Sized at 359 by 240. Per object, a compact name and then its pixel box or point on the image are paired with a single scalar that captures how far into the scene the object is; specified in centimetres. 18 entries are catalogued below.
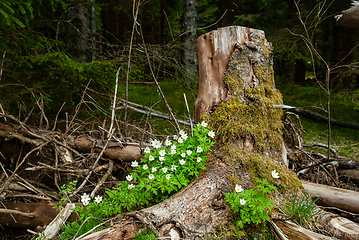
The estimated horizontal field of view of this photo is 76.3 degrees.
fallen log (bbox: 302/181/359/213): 270
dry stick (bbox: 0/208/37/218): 253
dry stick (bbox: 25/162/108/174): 295
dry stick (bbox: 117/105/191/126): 423
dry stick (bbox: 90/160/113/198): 294
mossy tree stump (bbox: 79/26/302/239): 196
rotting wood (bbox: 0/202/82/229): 283
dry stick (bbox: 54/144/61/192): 315
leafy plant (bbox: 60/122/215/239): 207
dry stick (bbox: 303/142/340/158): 384
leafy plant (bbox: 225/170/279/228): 179
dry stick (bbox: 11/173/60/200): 292
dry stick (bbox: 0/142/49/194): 260
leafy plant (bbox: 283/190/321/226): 190
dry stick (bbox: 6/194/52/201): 283
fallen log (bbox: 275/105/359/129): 643
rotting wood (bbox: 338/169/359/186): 333
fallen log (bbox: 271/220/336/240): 169
